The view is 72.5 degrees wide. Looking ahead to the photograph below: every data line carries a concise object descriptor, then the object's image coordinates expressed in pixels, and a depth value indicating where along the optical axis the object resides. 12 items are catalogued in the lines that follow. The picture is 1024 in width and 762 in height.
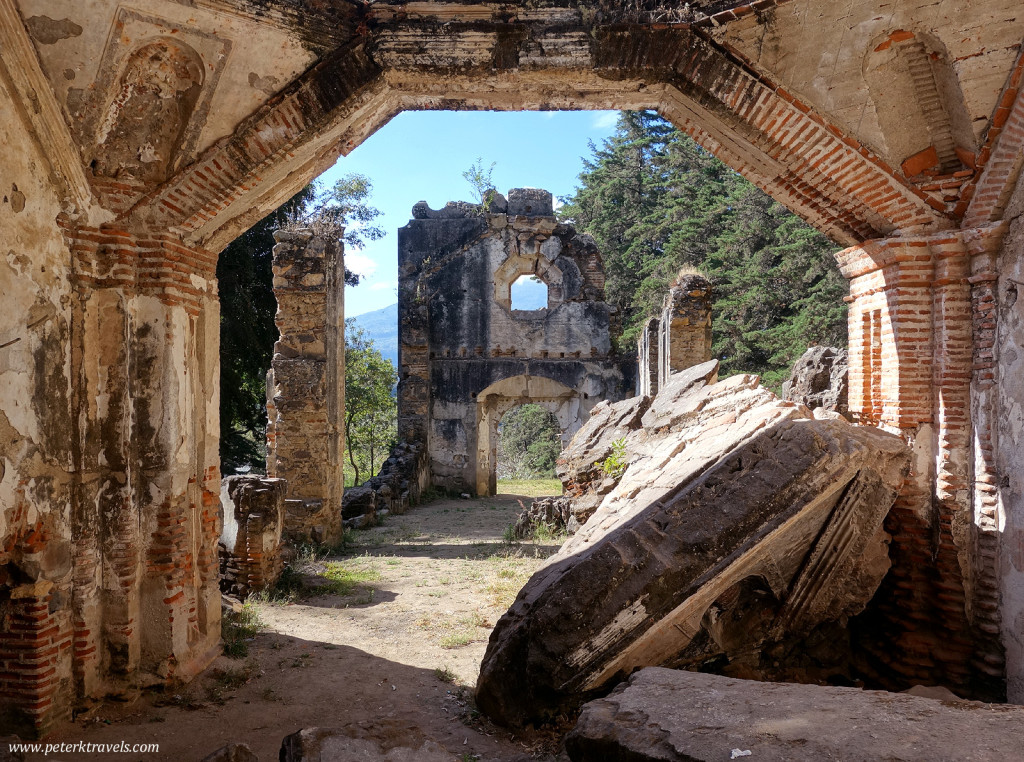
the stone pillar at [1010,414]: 4.79
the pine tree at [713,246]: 20.72
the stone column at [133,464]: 4.64
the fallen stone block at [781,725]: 2.87
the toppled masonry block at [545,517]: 10.44
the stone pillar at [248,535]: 7.15
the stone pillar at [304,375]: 10.06
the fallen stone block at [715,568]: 4.23
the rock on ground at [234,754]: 3.33
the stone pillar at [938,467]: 5.07
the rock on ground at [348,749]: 3.34
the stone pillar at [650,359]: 15.15
